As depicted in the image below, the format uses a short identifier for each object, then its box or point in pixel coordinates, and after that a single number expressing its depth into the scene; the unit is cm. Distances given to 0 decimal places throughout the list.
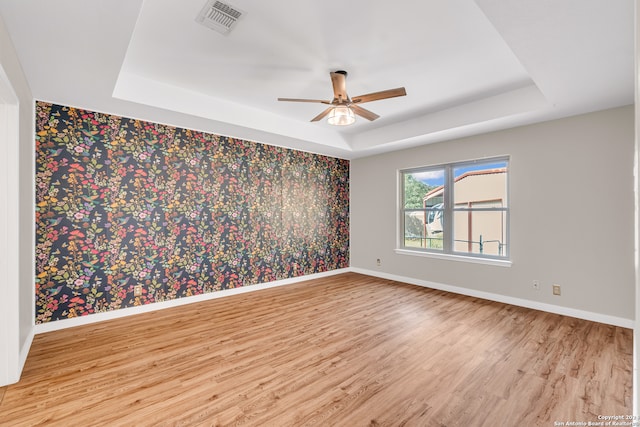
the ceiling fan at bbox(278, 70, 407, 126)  273
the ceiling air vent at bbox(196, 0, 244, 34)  203
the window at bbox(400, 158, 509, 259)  420
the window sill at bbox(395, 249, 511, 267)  403
